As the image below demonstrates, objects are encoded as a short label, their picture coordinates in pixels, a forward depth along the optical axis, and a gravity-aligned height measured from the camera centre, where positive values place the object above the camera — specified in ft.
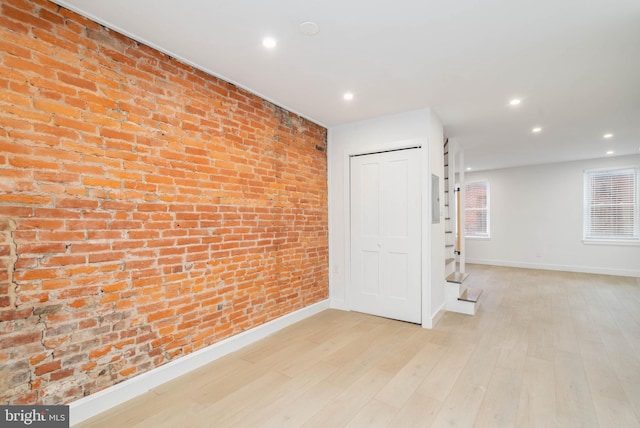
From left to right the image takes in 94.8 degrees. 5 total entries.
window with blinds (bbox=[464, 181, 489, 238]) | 26.58 +0.34
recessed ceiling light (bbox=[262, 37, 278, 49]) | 7.29 +4.33
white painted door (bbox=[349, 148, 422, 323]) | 12.05 -0.90
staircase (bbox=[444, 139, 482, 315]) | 13.47 -2.41
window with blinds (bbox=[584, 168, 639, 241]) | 20.79 +0.62
